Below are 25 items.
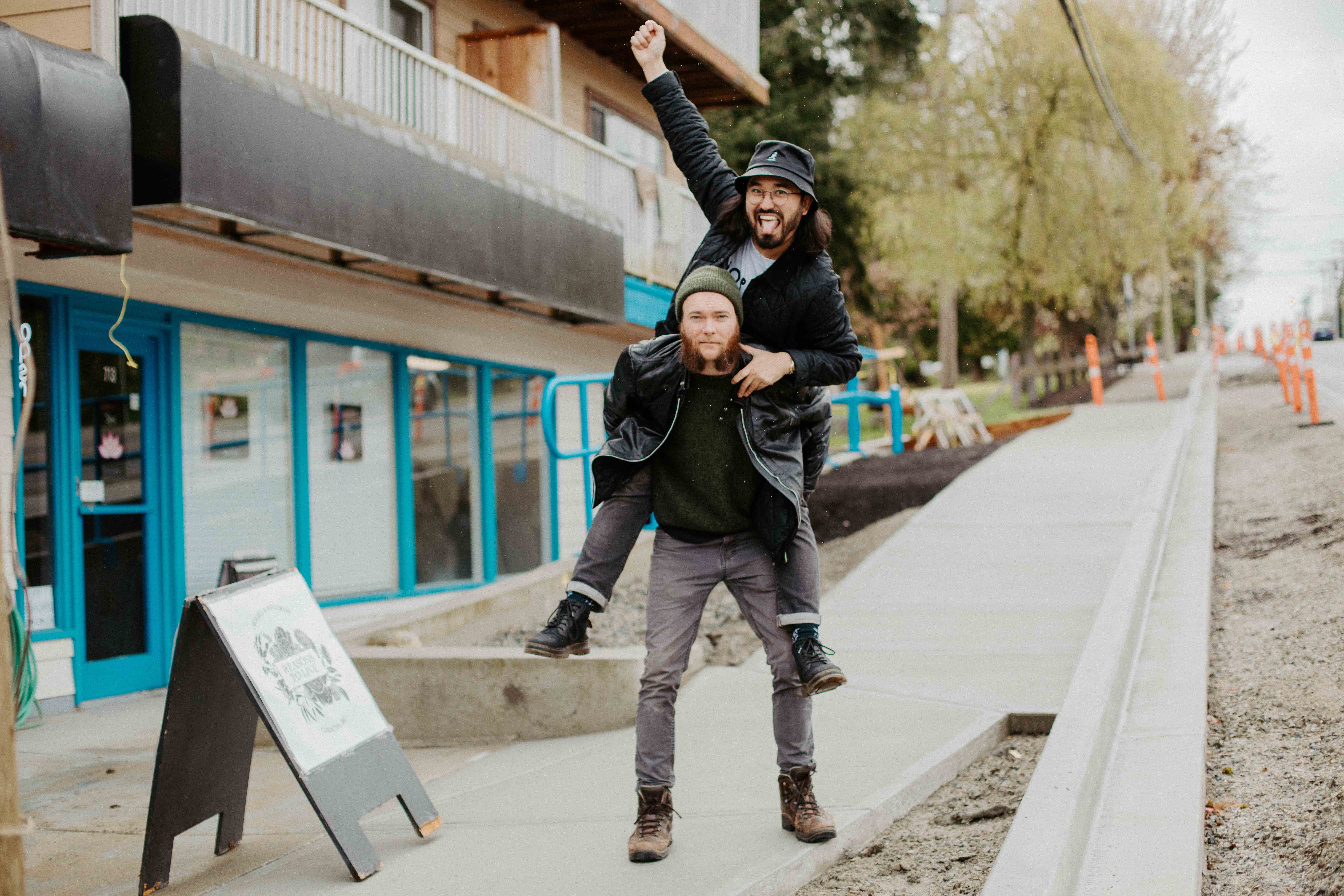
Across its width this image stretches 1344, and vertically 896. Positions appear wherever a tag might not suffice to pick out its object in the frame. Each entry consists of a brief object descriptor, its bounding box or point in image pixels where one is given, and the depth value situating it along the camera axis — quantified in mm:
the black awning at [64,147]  5238
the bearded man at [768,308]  3438
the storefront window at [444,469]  10805
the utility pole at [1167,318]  35688
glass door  7266
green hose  5770
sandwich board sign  3598
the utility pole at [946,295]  24641
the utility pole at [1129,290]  31672
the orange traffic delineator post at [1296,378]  14938
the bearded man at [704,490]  3441
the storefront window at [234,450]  8172
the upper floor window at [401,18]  9859
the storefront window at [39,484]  6906
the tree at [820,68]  20641
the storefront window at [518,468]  12102
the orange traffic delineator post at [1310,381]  13227
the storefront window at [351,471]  9539
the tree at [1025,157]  24062
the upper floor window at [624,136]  13742
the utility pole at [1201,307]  43469
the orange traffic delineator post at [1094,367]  19266
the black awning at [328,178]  6234
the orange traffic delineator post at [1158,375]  19766
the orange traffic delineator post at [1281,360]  16750
